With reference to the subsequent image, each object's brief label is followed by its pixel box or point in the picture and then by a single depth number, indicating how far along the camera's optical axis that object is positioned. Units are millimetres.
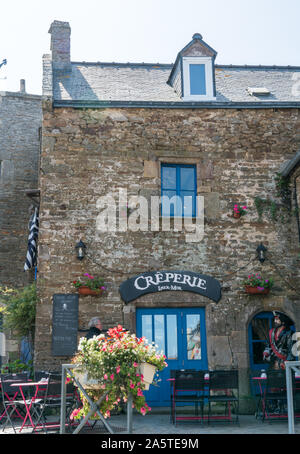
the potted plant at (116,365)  5023
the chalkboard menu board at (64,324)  9211
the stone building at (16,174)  14523
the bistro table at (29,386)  6880
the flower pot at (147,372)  5098
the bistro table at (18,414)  7288
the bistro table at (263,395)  7779
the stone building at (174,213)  9617
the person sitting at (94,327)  8766
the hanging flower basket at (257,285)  9695
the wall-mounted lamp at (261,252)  10000
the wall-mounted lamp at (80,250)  9570
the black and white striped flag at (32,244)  11180
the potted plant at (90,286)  9375
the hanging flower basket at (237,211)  10148
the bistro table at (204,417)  7535
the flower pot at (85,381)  5141
